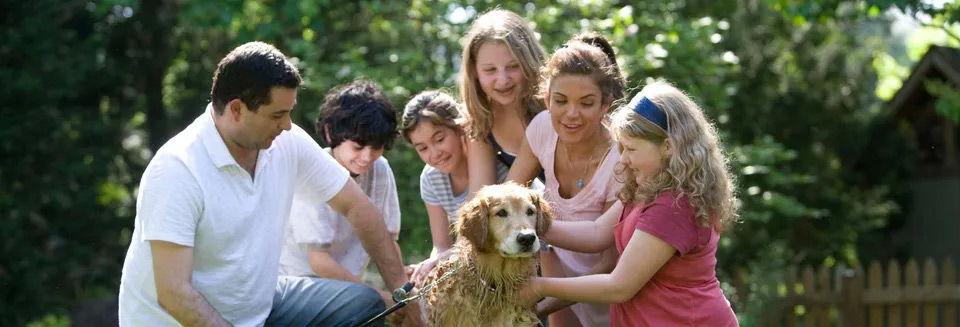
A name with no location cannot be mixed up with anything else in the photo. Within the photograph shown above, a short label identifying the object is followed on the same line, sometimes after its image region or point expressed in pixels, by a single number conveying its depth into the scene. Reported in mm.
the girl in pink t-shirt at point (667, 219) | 4238
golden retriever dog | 4379
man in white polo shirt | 4320
